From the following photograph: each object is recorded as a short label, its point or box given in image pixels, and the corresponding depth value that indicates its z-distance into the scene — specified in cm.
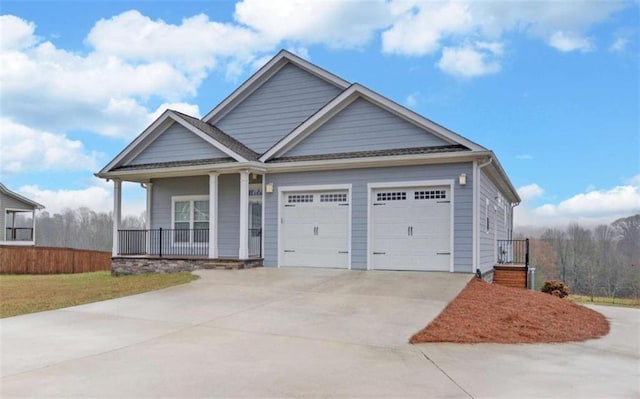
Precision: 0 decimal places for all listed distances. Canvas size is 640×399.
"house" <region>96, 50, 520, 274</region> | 1278
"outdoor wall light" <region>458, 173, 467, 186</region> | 1231
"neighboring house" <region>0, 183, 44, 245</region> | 3114
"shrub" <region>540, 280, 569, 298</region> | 1595
